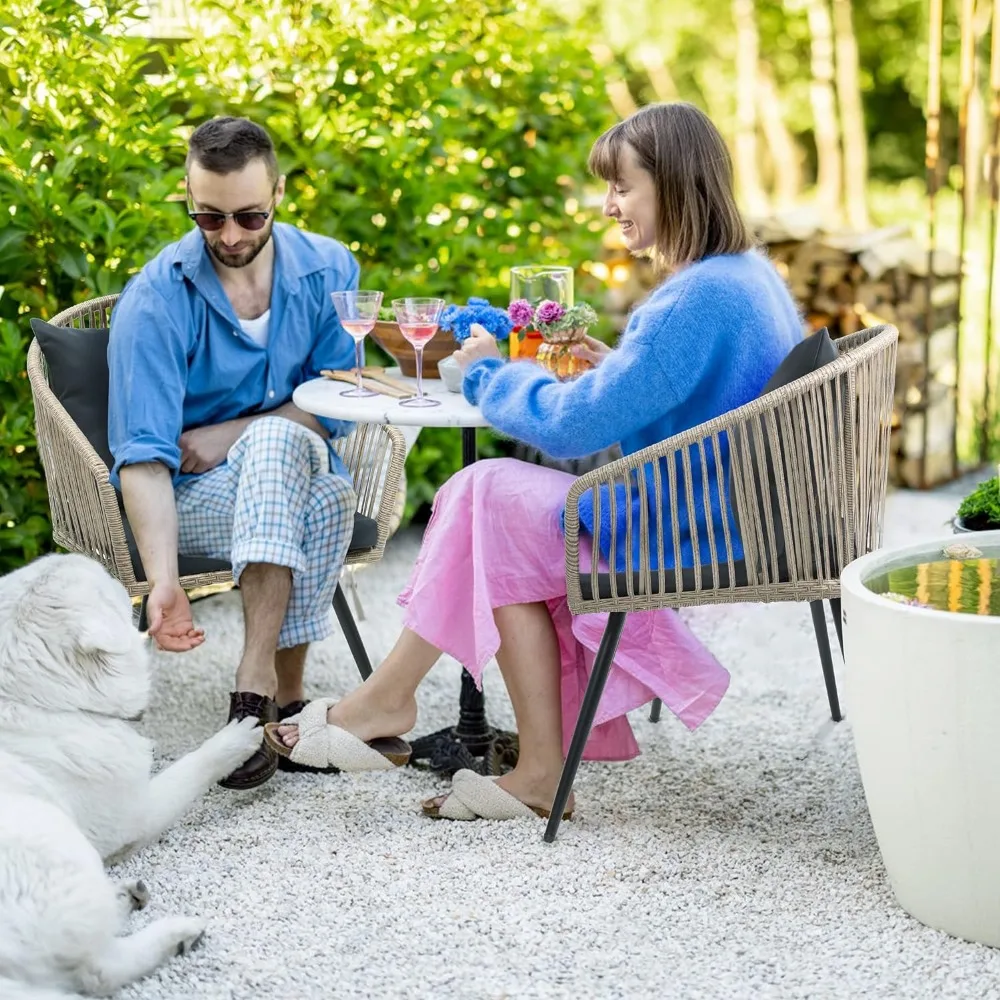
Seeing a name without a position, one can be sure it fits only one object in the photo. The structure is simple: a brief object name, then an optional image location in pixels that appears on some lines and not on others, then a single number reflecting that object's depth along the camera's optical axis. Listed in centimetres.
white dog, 201
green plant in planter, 315
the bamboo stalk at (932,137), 486
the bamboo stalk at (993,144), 497
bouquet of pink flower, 286
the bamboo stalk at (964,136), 492
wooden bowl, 307
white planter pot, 208
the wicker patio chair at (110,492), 289
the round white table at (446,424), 269
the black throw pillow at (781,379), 249
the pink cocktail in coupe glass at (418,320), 279
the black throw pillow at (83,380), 312
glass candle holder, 296
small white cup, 292
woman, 247
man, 292
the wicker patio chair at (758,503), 249
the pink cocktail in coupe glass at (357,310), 286
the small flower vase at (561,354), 287
